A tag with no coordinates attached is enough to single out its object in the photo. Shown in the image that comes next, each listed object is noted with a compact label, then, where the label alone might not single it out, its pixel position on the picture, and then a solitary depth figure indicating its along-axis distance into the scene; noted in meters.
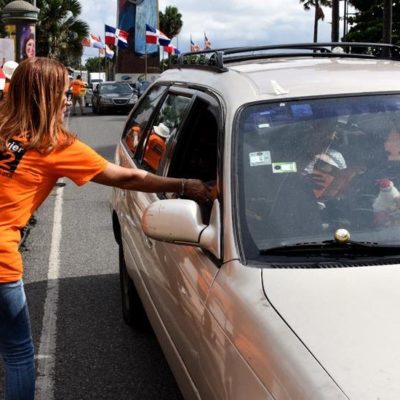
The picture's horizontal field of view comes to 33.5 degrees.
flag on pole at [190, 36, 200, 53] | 51.03
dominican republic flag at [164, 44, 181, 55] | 37.12
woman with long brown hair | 2.55
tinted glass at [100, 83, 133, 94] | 31.27
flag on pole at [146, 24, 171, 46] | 33.59
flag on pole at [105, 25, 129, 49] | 37.81
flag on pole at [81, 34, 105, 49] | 41.59
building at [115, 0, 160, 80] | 63.03
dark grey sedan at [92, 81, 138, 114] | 30.17
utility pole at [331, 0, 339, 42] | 28.11
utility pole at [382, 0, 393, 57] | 20.73
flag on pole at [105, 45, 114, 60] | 48.16
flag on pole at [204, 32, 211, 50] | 49.66
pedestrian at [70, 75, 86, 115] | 26.85
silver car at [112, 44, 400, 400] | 1.81
